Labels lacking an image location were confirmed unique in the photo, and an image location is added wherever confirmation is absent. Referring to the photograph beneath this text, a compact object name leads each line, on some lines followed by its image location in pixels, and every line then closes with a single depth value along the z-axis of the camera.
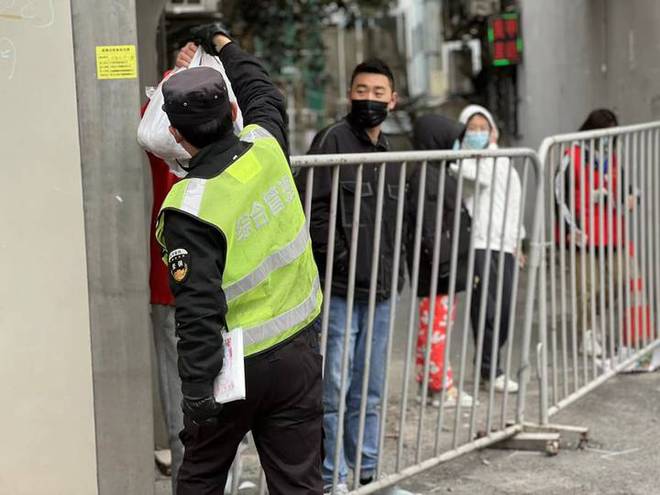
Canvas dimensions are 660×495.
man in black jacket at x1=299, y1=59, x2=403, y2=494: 9.41
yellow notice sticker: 7.79
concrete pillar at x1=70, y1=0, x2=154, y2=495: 7.79
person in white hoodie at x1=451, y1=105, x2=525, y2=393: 11.20
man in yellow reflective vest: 6.58
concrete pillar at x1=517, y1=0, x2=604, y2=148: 21.23
